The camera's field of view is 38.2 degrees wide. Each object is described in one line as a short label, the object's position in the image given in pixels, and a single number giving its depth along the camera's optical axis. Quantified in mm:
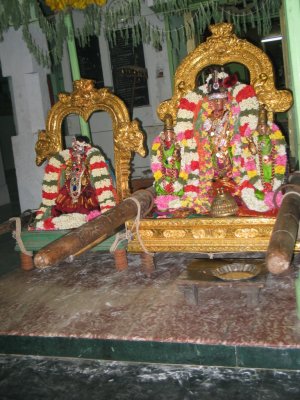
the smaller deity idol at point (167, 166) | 4934
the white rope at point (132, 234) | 4426
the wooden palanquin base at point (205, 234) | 4176
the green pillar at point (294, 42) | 3607
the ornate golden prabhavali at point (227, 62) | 4727
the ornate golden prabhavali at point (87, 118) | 5363
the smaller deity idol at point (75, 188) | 5438
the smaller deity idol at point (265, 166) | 4547
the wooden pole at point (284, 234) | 2637
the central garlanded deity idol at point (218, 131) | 4949
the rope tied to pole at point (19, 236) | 5154
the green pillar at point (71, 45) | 5797
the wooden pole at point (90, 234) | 3004
